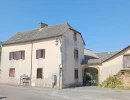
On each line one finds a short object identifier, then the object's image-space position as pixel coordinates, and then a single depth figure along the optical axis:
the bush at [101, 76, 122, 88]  13.47
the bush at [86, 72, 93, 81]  16.97
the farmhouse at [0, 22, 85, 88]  13.99
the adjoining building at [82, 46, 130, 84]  13.70
